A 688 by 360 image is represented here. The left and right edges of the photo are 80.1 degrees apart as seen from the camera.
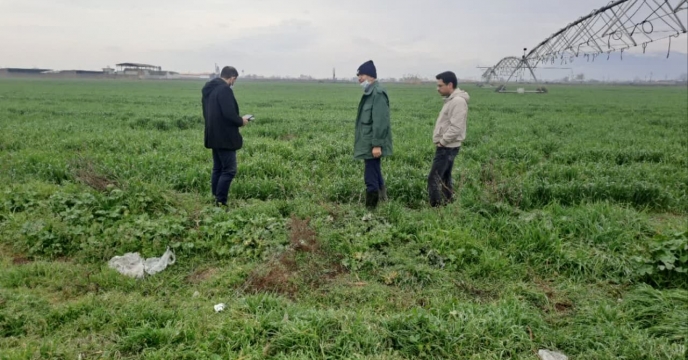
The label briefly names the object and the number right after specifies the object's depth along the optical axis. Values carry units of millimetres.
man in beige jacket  5844
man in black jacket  5801
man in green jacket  5719
